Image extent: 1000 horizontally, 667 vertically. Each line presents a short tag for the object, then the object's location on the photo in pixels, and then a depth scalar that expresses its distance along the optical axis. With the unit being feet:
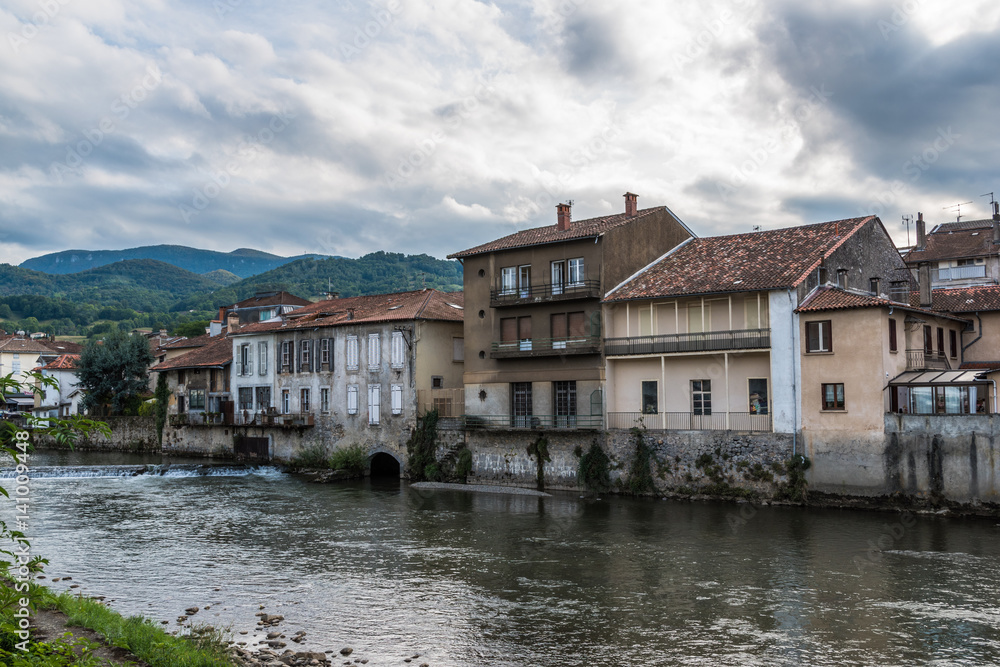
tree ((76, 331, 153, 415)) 222.48
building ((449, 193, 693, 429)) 126.41
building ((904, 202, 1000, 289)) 171.42
